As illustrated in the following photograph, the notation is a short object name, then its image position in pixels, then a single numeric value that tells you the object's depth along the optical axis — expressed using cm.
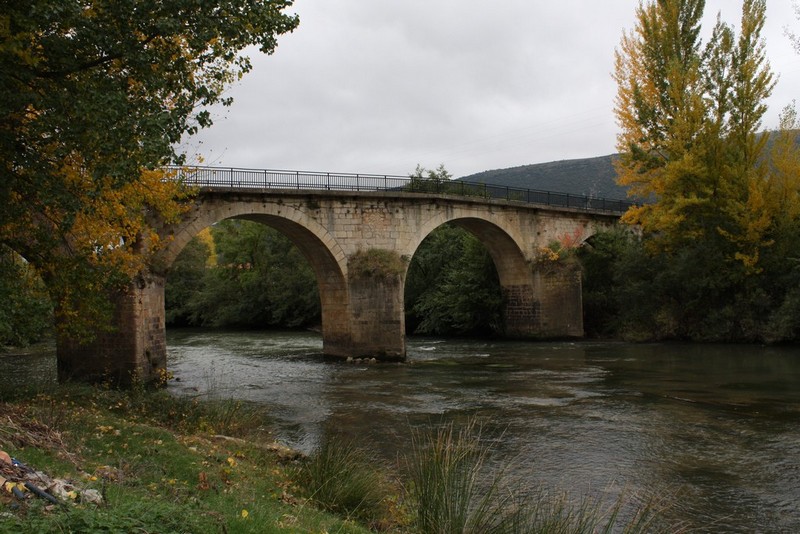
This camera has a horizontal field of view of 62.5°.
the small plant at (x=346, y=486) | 580
